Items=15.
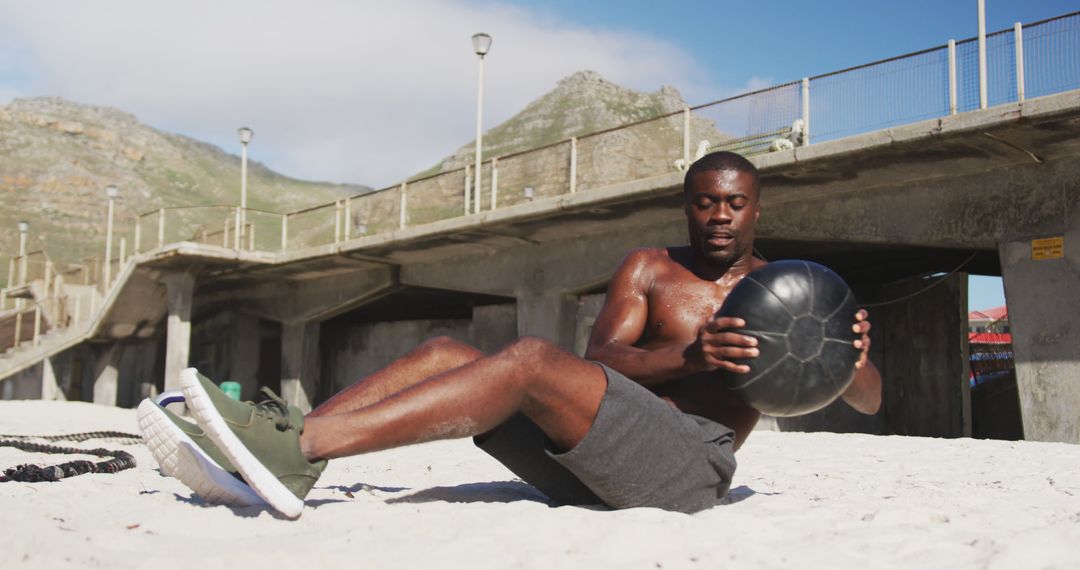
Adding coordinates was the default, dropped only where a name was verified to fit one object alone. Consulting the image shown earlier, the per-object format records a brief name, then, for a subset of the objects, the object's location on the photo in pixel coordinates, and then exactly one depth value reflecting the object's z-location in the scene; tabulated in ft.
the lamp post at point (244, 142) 76.48
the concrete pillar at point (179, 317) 71.05
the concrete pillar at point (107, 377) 80.64
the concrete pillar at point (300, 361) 74.59
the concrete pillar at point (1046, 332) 33.12
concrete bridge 33.47
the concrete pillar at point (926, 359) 46.42
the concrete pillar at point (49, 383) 86.63
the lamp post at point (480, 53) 56.75
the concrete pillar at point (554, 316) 51.93
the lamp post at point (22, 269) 82.87
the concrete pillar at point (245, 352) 85.05
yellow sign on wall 33.09
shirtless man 10.14
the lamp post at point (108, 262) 73.31
